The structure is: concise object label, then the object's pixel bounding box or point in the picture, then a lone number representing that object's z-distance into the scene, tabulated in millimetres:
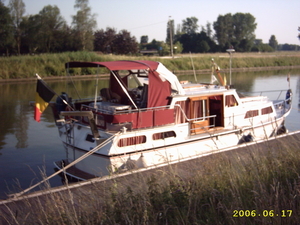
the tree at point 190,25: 105062
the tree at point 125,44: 53375
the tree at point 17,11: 55478
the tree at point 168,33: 98762
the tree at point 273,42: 143625
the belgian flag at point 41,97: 10539
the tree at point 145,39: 141000
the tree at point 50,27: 54188
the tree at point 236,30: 92500
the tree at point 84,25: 54969
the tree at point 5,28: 48688
